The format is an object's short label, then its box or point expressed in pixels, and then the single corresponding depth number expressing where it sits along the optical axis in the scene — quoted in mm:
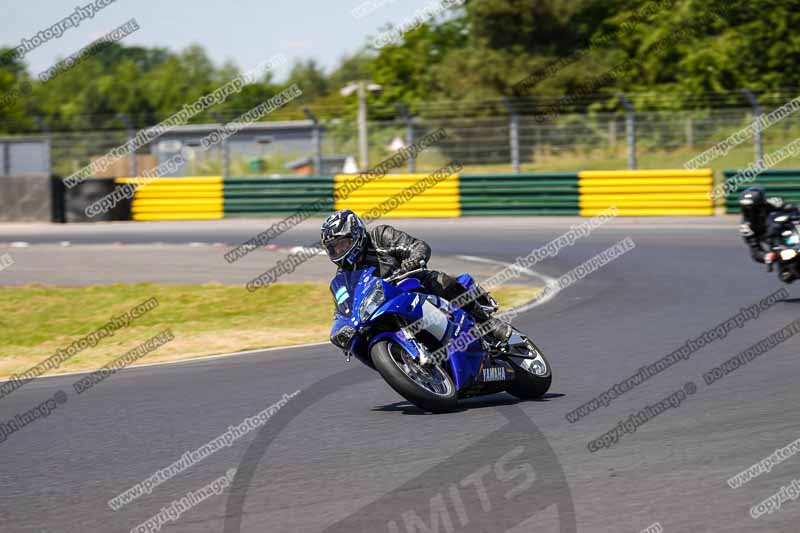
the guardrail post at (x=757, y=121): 25203
